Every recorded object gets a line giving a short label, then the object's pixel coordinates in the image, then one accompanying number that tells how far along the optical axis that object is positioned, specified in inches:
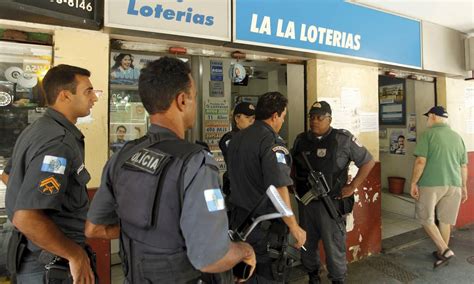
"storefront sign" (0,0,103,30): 74.6
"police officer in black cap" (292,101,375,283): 112.9
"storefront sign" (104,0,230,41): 90.2
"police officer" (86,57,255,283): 42.3
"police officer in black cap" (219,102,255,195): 127.6
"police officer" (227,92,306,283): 84.7
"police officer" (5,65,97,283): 52.9
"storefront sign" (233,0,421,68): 112.7
